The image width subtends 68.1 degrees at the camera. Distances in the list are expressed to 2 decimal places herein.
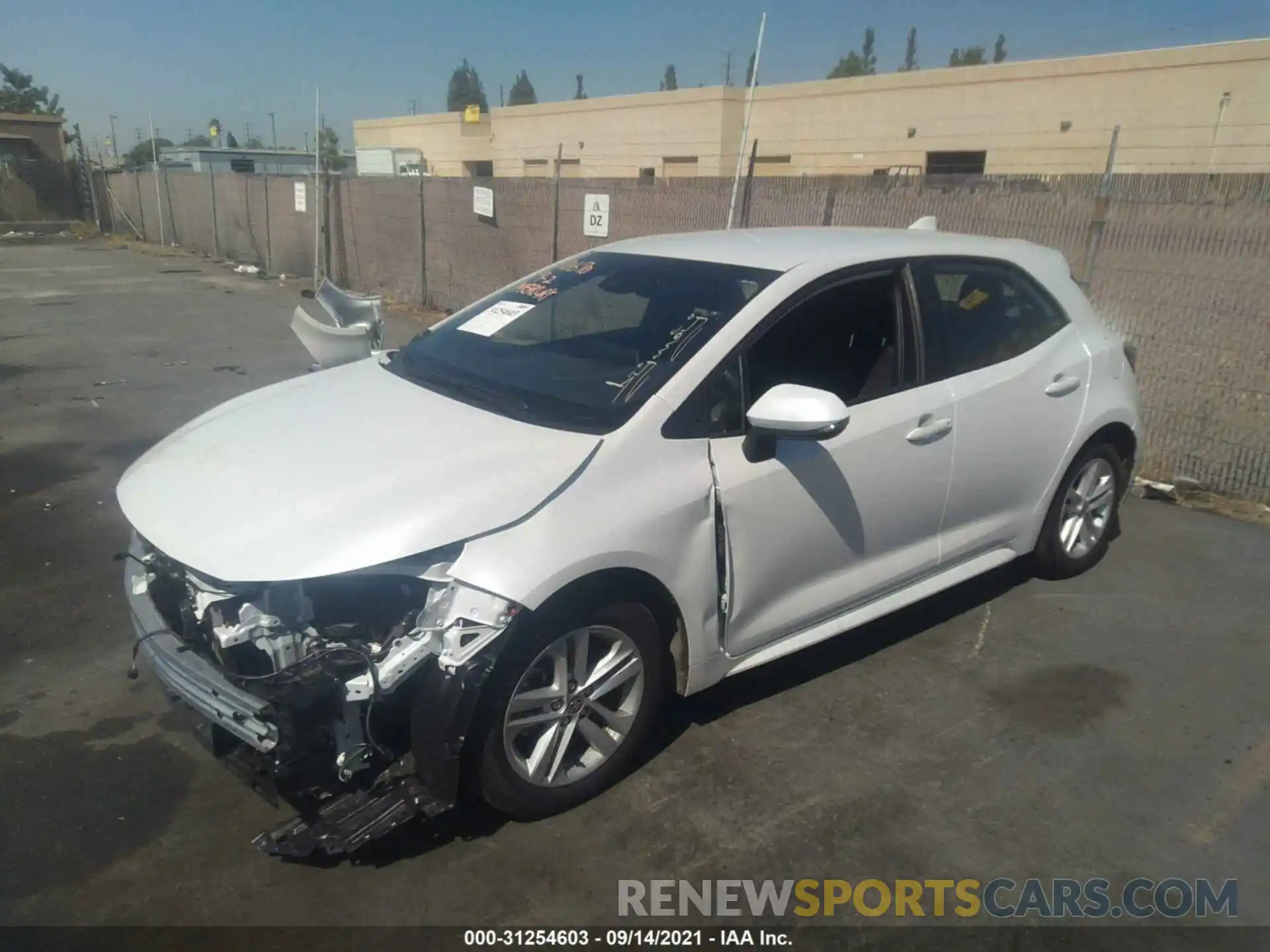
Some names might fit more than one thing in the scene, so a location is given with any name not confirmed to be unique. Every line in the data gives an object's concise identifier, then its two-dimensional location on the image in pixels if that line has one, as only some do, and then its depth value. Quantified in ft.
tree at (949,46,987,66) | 227.03
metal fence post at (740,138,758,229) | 27.78
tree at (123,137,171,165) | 155.12
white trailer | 159.22
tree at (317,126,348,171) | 172.21
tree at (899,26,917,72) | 300.81
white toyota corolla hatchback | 8.63
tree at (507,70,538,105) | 362.53
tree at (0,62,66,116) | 238.68
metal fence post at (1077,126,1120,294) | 20.74
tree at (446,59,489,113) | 369.30
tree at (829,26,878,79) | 270.46
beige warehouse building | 86.02
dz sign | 33.40
